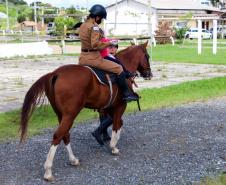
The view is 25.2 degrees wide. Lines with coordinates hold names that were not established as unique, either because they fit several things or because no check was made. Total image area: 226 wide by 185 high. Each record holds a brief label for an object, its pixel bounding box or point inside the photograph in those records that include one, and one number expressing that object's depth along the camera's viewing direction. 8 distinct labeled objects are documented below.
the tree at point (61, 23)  55.74
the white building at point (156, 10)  74.88
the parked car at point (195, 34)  59.73
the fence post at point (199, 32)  31.00
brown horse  6.79
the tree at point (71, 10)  90.19
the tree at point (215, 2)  90.31
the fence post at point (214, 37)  30.20
